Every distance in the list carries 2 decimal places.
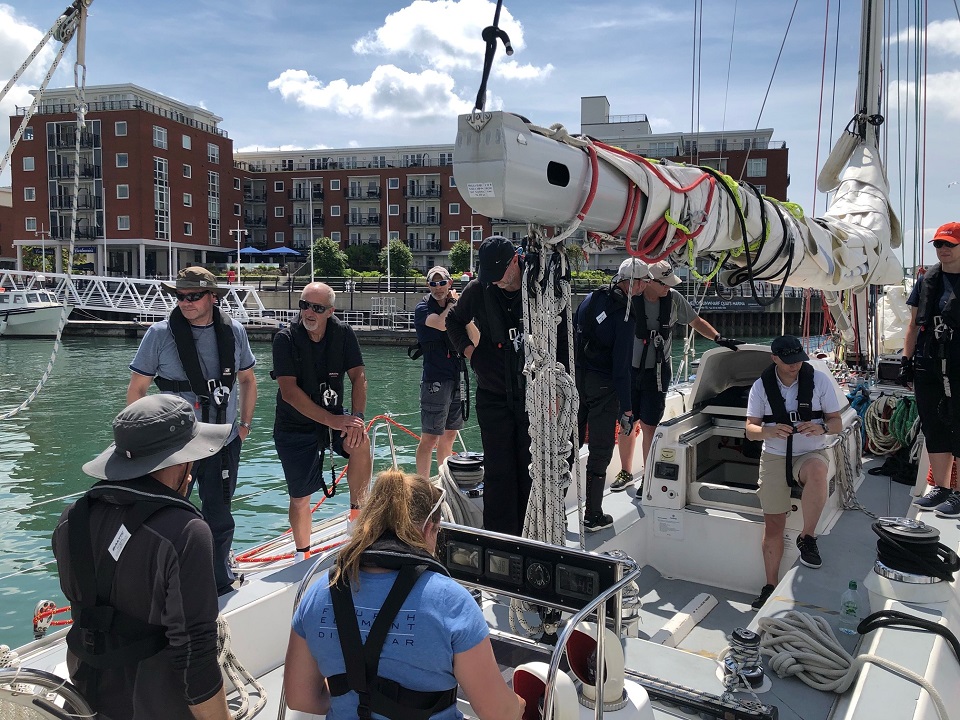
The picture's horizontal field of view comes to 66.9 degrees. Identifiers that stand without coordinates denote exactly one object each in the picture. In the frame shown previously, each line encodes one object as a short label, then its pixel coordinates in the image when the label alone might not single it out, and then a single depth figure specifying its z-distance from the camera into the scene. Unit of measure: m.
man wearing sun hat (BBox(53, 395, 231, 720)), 1.74
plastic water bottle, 3.18
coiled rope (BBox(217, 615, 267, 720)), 2.56
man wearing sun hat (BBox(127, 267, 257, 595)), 3.50
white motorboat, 32.06
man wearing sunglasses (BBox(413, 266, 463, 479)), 5.45
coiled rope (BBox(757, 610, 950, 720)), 2.70
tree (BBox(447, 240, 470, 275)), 46.91
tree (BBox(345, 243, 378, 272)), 54.69
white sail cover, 2.37
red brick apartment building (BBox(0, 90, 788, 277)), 45.66
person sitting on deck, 3.97
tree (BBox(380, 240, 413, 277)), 47.78
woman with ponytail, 1.66
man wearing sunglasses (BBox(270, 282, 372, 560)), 4.03
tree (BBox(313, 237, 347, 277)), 46.97
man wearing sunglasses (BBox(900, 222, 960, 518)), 4.26
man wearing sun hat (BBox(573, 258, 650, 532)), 4.53
